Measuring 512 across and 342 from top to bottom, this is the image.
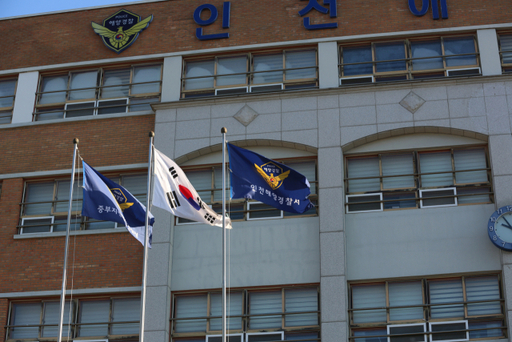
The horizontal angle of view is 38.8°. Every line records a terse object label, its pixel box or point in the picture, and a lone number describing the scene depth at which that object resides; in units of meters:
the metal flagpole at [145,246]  15.37
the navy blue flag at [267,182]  16.23
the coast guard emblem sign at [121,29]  22.98
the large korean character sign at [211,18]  22.41
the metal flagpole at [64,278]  16.00
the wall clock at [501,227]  18.05
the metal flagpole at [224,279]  15.08
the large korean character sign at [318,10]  21.84
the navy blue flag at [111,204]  16.05
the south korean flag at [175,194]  15.90
